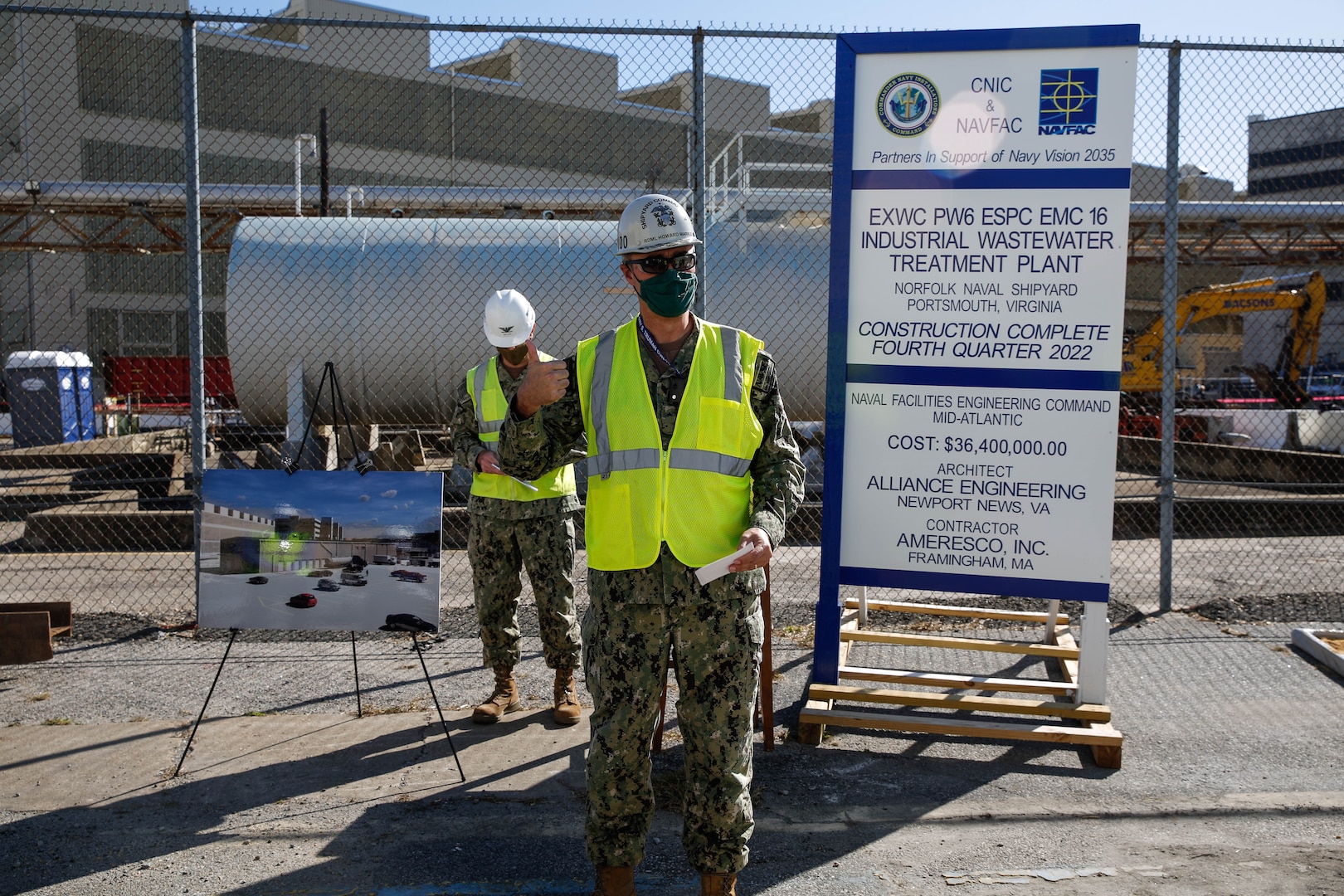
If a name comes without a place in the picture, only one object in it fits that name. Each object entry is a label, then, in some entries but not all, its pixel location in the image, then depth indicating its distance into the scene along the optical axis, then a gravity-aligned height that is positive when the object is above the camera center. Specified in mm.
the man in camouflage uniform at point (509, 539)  4613 -723
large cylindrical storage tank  10562 +967
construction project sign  4254 +366
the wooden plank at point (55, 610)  5070 -1178
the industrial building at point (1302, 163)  29156 +7701
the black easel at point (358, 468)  4070 -370
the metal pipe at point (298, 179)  13773 +2967
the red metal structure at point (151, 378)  26672 +54
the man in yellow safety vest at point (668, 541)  2869 -452
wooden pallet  4203 -1412
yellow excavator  20328 +1567
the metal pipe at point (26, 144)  25969 +6545
